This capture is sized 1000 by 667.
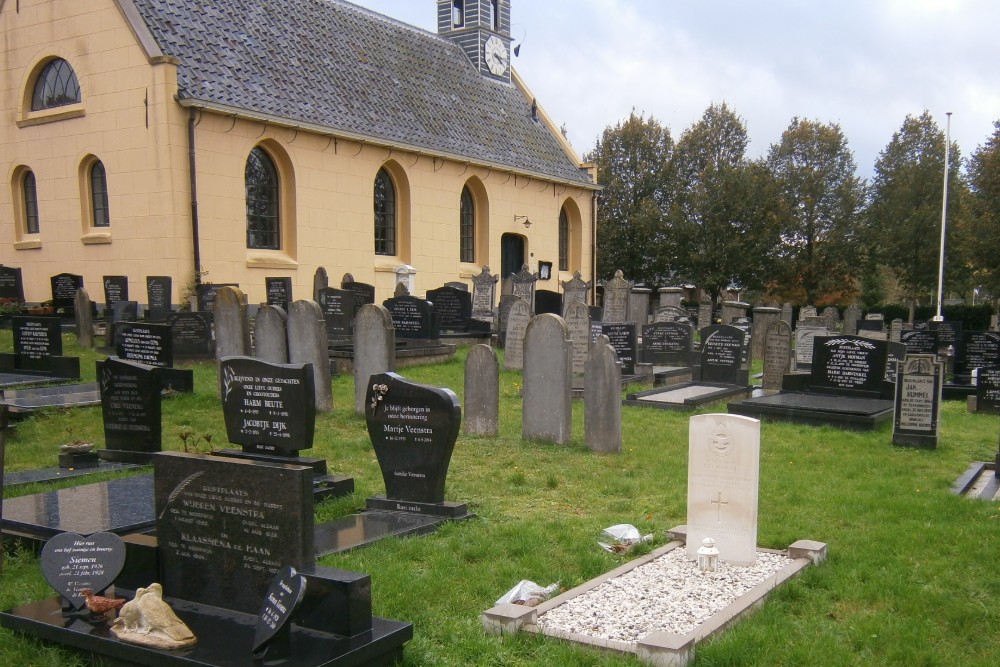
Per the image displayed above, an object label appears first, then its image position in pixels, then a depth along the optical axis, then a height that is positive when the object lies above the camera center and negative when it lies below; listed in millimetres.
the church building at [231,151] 20531 +3240
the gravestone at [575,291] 22248 -542
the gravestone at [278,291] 20422 -483
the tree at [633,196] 40875 +3675
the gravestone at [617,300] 23016 -800
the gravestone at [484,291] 23797 -574
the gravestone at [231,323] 12758 -783
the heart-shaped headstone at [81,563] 4539 -1547
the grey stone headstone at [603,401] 9484 -1436
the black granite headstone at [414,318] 16922 -938
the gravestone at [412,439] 6914 -1368
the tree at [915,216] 36500 +2317
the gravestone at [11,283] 22016 -308
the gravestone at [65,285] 20688 -338
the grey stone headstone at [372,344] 11398 -976
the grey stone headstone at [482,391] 10195 -1437
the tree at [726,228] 38312 +1881
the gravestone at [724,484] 5801 -1453
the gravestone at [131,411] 8539 -1395
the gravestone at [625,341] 15250 -1250
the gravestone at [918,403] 10086 -1558
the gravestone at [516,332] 15141 -1105
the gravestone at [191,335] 14906 -1114
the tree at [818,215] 39688 +2581
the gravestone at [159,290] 19672 -438
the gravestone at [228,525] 4316 -1318
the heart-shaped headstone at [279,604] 3831 -1510
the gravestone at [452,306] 20625 -852
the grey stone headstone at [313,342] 11570 -962
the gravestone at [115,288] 20391 -406
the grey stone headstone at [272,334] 11992 -878
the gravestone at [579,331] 14672 -1031
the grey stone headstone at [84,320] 16359 -933
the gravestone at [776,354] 14320 -1387
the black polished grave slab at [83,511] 5996 -1770
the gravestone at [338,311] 17744 -833
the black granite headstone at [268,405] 7117 -1128
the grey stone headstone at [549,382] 9945 -1293
